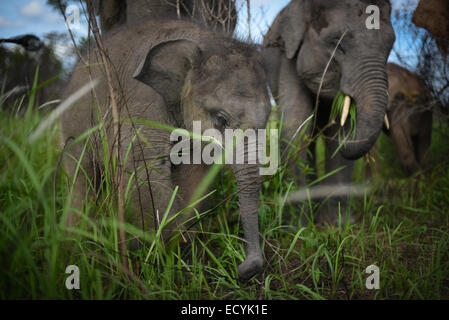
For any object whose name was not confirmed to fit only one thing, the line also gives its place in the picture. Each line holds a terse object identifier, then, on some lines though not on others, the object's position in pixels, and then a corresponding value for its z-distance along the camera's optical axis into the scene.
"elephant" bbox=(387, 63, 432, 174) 4.21
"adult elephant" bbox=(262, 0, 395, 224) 2.66
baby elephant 1.82
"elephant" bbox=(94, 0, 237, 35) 2.71
